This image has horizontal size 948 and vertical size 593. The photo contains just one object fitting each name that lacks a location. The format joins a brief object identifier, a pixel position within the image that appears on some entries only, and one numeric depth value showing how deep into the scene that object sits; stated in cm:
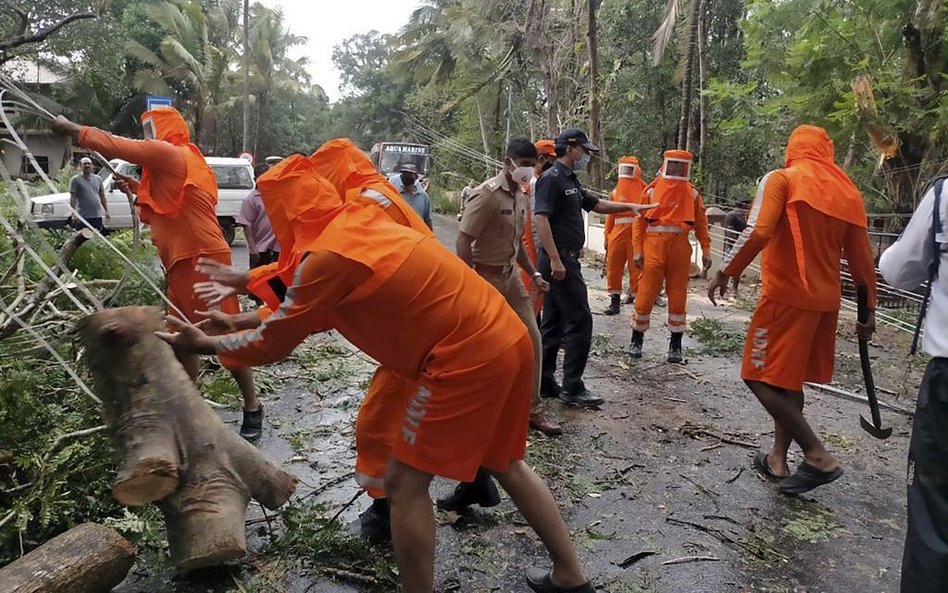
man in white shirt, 227
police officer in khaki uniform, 430
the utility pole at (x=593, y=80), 1434
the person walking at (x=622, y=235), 896
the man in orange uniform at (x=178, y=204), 406
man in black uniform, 514
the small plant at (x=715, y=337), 738
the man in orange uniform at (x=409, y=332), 217
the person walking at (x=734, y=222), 1059
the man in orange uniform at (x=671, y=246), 672
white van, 1306
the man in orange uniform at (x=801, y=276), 371
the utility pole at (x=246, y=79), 2382
